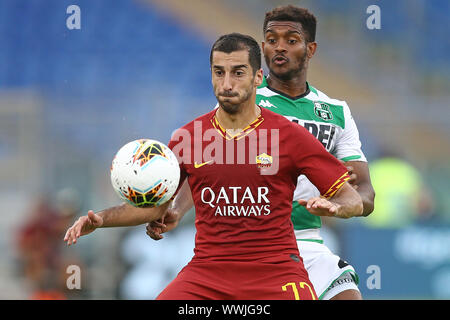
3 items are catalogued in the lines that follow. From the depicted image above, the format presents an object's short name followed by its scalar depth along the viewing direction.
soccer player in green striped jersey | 10.53
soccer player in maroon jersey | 8.44
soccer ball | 8.32
